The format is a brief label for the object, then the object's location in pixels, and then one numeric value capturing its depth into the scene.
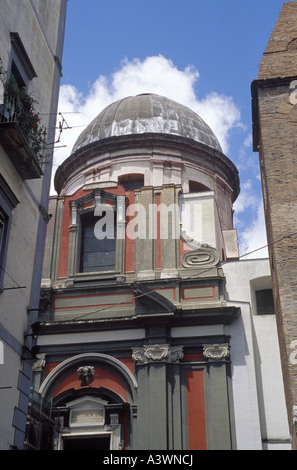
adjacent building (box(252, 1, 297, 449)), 13.18
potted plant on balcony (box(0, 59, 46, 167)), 10.36
